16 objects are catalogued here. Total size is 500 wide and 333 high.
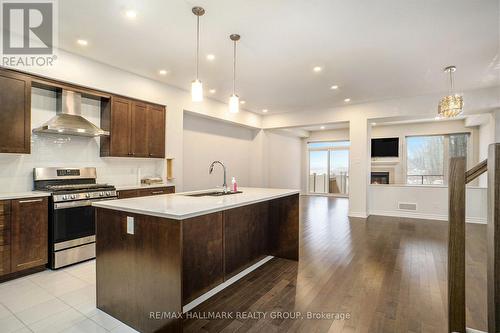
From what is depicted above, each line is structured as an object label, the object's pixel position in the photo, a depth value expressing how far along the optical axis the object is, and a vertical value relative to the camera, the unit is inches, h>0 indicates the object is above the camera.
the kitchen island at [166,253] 68.4 -28.5
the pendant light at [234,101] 115.3 +30.2
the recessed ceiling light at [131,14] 103.0 +63.1
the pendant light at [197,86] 101.5 +32.3
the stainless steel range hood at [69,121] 128.9 +24.1
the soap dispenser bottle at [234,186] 127.3 -9.7
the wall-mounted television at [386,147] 315.9 +25.9
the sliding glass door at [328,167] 403.2 -0.4
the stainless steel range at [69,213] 121.3 -23.5
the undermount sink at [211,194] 111.0 -12.5
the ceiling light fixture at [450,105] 156.5 +39.7
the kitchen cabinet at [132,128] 157.5 +25.4
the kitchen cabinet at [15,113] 115.3 +24.8
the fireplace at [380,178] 321.1 -13.3
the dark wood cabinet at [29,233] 110.3 -30.5
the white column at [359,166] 243.3 +1.4
